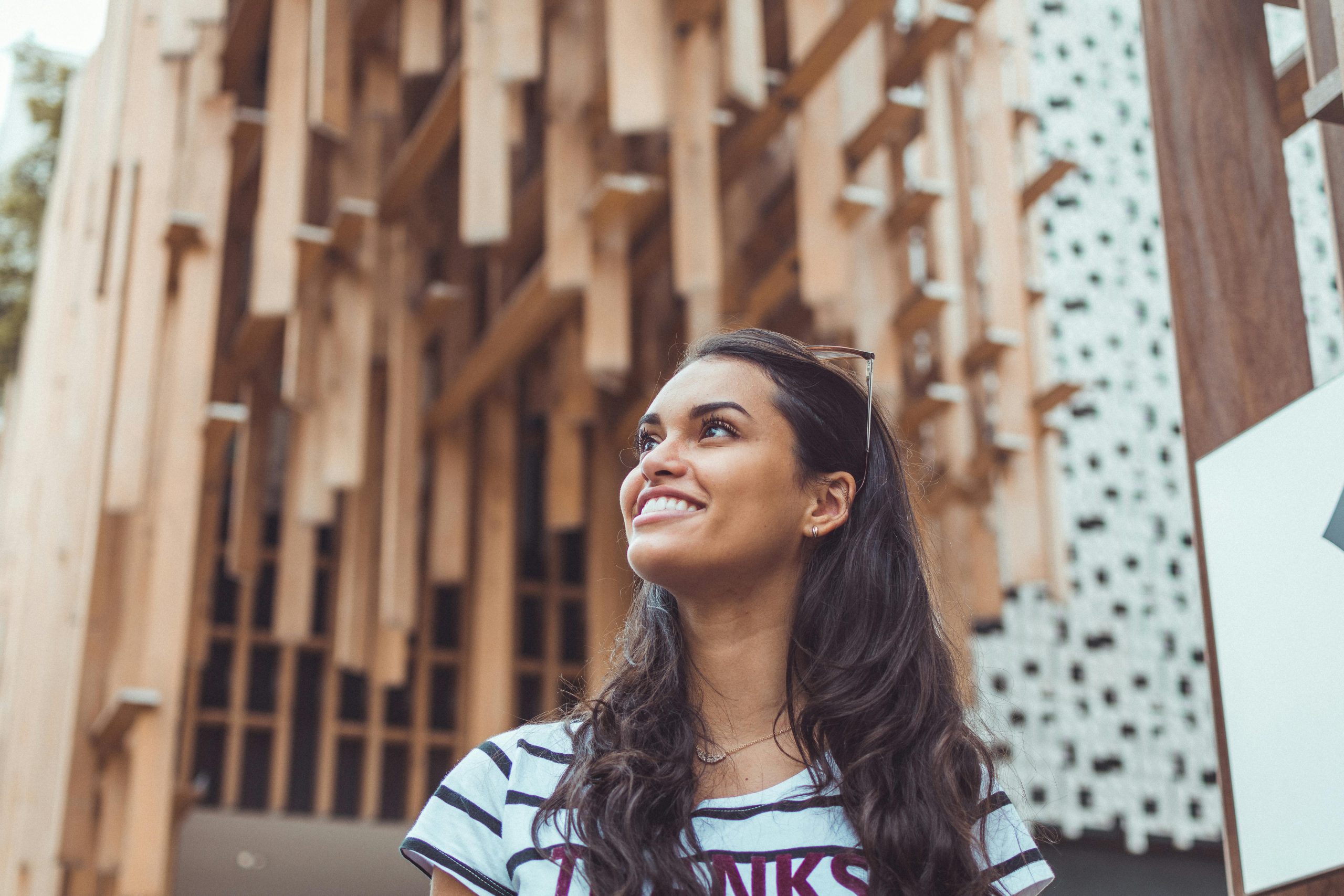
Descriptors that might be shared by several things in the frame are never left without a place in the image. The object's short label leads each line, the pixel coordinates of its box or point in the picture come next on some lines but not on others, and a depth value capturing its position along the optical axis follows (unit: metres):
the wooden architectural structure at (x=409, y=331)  4.49
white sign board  1.57
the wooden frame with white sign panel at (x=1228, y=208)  1.90
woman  1.34
